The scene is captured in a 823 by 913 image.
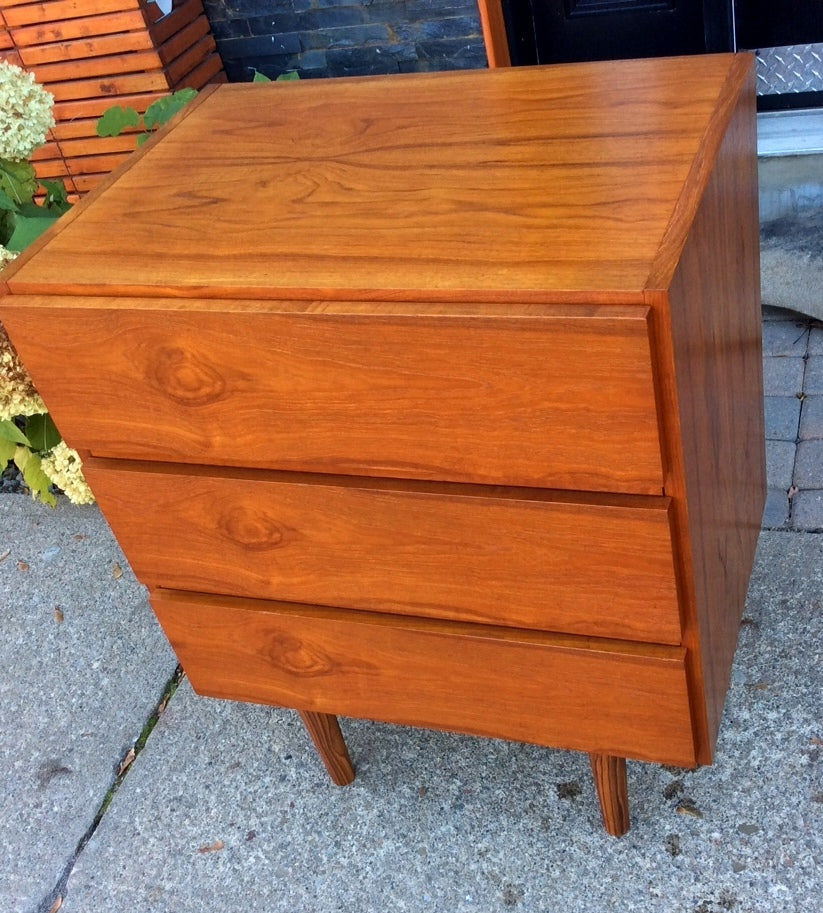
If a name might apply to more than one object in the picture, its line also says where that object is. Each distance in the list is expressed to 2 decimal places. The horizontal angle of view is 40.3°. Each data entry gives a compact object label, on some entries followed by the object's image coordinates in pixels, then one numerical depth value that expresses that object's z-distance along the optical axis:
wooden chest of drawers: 1.16
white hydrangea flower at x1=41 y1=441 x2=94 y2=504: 2.49
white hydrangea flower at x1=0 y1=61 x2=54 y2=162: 2.24
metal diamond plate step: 2.96
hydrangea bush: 2.21
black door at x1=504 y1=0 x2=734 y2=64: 2.71
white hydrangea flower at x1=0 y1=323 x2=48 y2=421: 2.18
